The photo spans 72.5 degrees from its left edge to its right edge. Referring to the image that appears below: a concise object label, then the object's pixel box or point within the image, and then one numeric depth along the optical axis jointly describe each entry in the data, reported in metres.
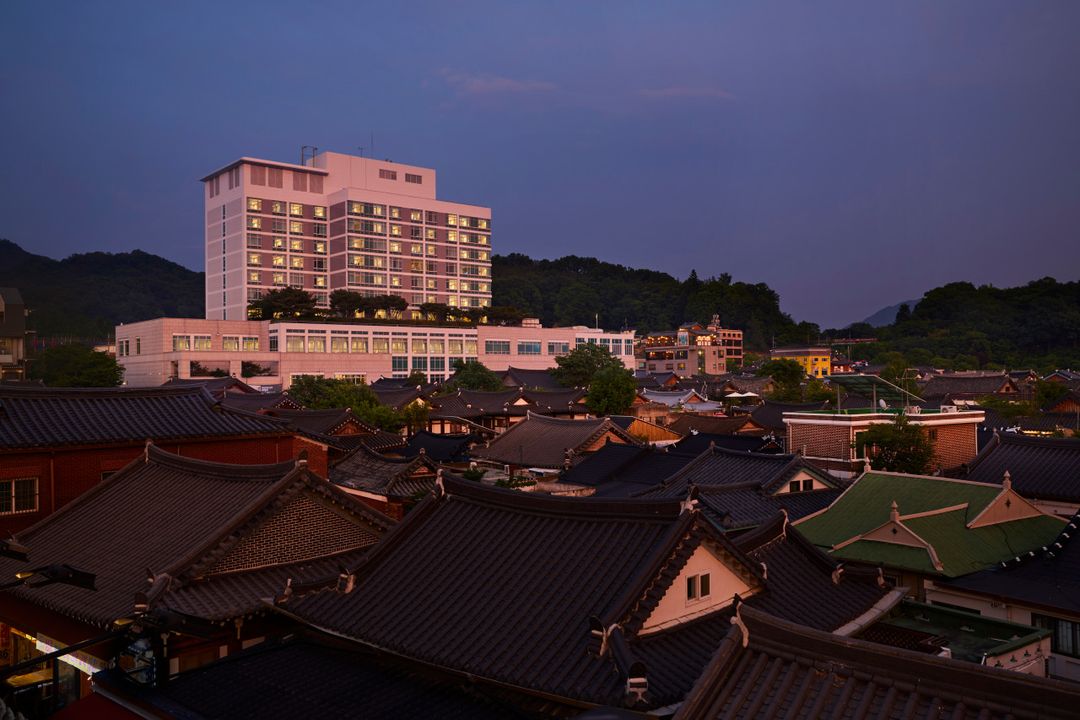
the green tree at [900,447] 29.03
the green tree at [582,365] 92.06
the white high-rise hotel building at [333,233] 118.81
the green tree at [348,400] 53.75
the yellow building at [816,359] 159.12
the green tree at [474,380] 86.12
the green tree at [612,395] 70.62
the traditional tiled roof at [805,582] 13.44
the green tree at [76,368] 76.00
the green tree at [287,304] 103.44
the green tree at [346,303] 108.06
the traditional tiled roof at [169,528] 14.22
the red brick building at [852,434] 31.81
